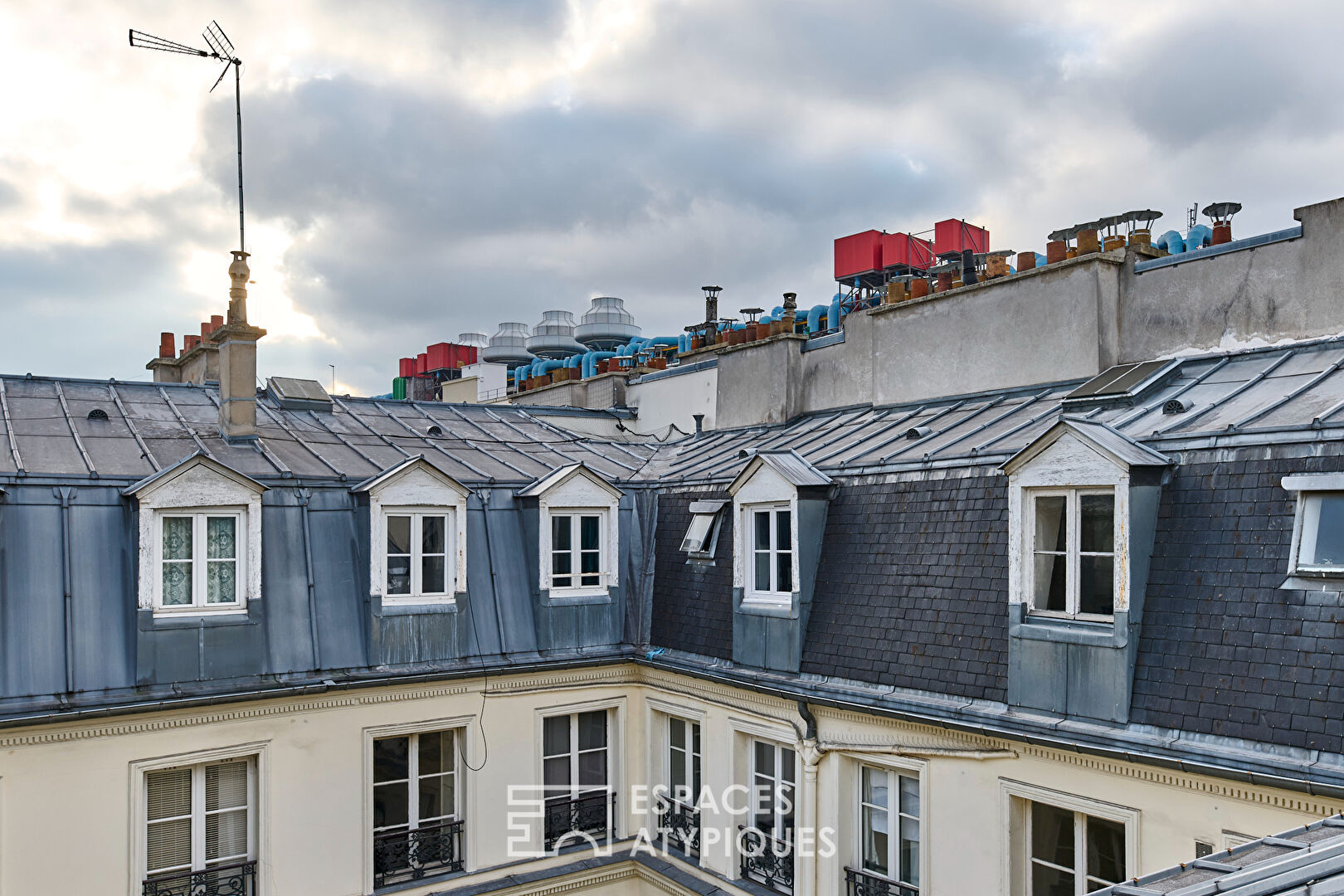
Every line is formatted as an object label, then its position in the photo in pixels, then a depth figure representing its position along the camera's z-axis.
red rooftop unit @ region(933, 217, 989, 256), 23.14
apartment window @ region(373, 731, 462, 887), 13.05
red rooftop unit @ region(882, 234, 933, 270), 24.11
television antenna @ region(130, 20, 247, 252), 14.73
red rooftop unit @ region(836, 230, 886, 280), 24.36
